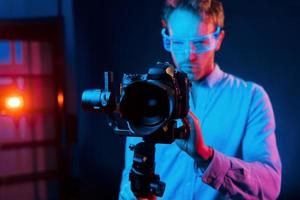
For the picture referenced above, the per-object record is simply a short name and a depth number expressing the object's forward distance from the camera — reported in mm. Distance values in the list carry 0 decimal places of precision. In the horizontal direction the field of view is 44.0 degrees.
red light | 2455
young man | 1557
